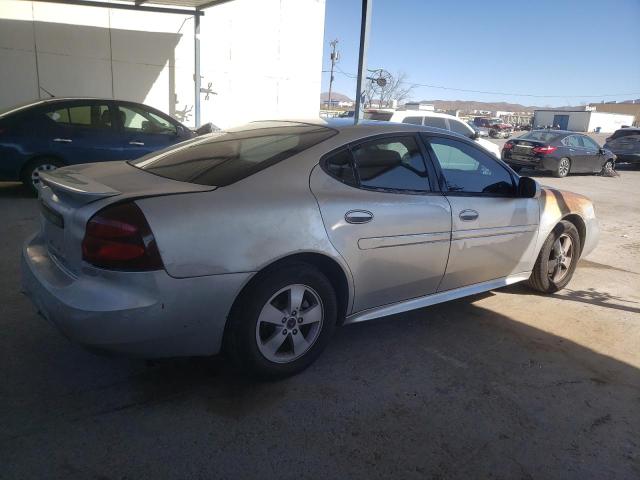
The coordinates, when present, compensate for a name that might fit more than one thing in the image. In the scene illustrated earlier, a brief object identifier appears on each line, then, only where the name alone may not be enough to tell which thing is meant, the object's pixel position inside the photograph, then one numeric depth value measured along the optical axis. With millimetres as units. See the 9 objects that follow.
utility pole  38706
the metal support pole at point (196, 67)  11717
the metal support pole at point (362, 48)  7547
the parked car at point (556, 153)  14414
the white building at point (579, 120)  72062
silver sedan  2357
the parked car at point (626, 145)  18945
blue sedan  6961
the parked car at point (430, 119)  11031
